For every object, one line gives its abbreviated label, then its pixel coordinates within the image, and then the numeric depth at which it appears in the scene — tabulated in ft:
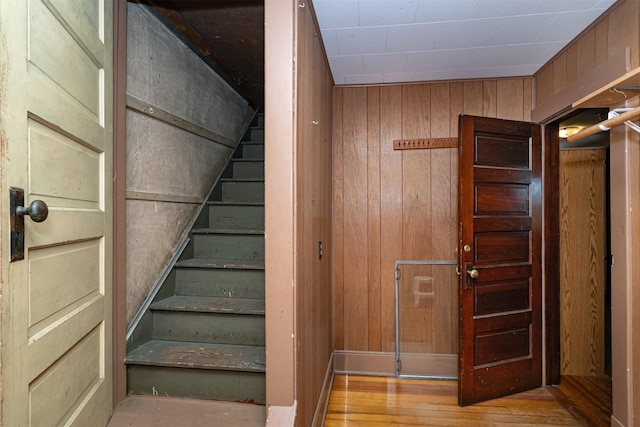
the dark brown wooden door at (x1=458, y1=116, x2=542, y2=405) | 7.78
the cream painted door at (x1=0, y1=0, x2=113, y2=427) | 2.84
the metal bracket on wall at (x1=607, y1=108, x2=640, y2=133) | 5.33
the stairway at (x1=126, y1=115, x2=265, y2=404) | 5.15
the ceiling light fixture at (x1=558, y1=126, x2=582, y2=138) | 10.73
